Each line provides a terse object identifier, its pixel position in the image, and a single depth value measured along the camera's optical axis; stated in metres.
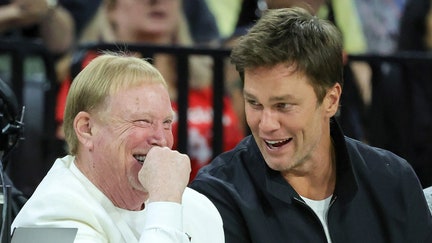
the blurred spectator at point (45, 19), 12.85
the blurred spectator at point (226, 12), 13.44
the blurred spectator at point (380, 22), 14.69
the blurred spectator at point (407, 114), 12.62
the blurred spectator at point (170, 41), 11.94
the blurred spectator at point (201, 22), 13.13
